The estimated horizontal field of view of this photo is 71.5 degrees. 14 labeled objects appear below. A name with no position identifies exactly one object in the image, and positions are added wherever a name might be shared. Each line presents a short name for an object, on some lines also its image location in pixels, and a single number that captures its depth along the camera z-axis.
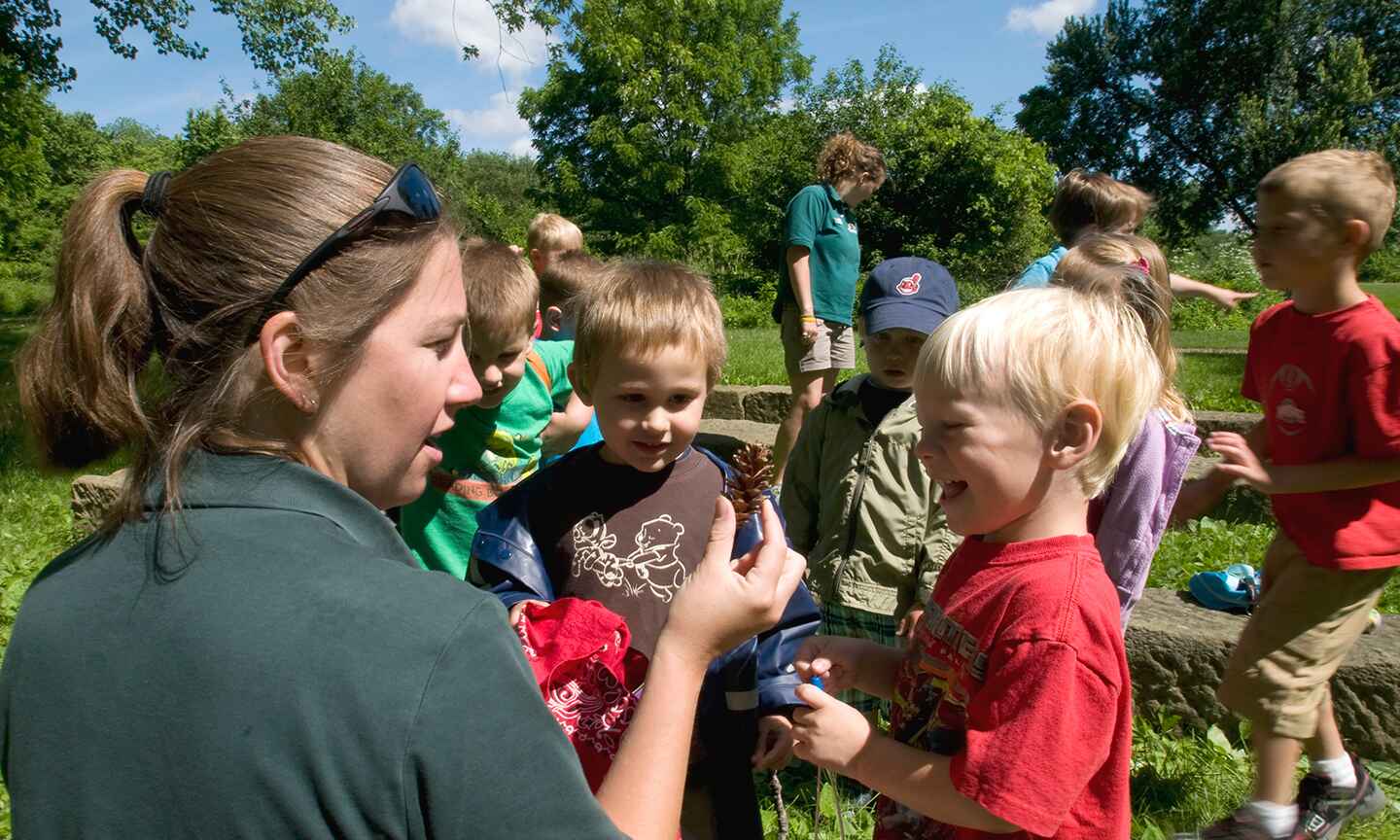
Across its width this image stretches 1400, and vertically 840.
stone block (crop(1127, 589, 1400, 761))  3.15
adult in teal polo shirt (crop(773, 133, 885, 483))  5.58
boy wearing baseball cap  2.86
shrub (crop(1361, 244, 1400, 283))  37.56
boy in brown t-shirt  2.00
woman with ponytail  0.86
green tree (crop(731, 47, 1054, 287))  25.73
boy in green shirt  3.11
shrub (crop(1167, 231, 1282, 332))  21.50
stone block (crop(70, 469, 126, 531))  5.47
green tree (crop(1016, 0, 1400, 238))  27.72
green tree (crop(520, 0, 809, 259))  32.50
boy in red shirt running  2.56
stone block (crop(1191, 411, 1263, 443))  5.65
